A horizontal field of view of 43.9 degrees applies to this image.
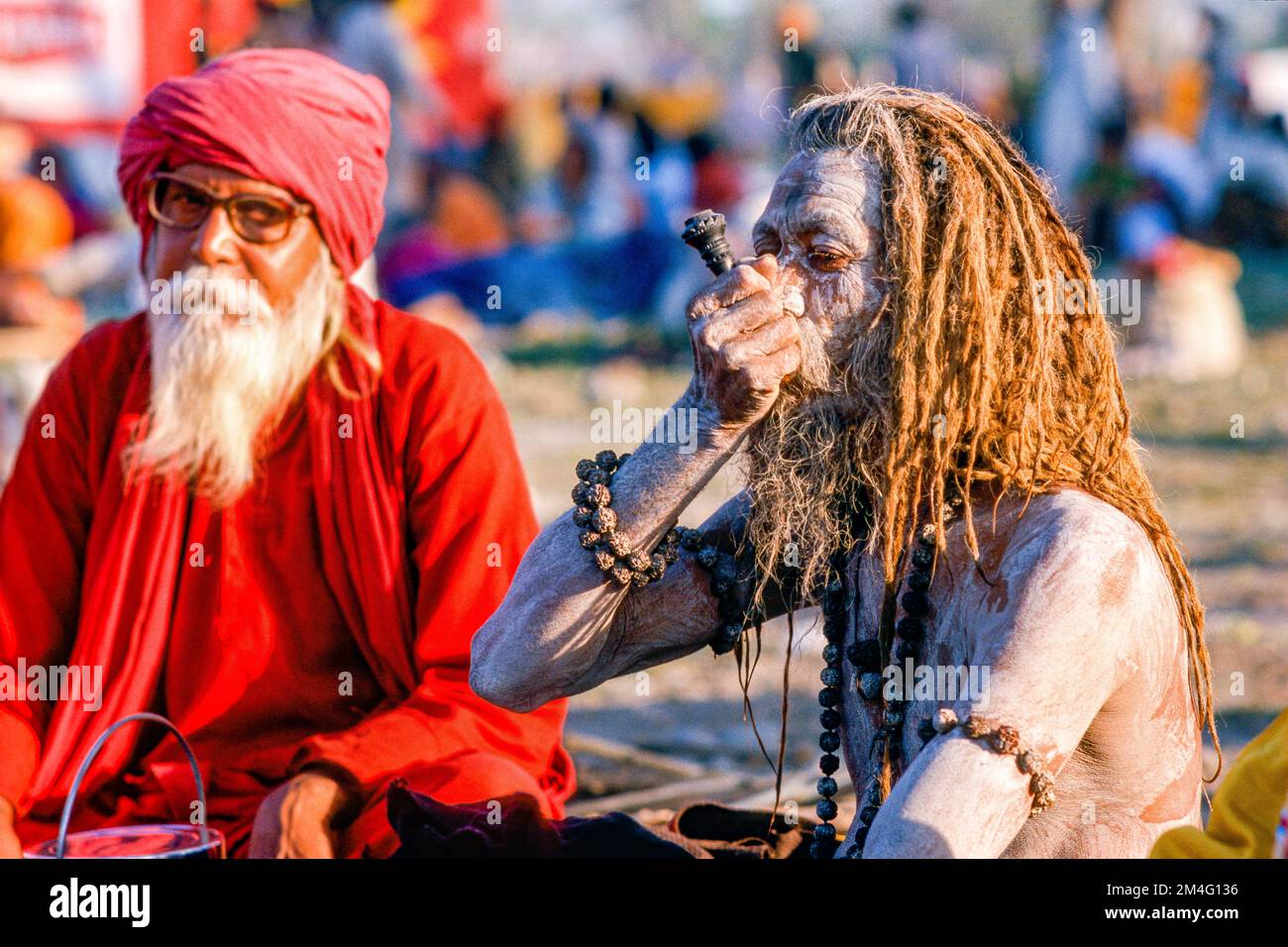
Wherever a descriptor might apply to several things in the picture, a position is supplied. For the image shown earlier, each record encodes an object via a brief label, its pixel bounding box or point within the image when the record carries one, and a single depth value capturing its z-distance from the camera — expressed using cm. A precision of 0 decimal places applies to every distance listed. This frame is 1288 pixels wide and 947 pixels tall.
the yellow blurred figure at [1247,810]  226
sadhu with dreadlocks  231
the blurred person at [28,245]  1403
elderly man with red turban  350
